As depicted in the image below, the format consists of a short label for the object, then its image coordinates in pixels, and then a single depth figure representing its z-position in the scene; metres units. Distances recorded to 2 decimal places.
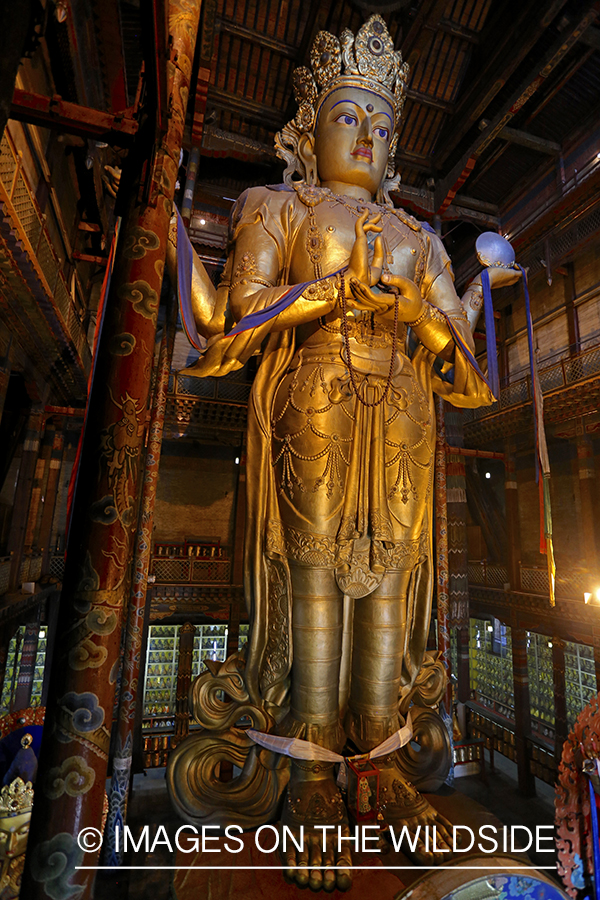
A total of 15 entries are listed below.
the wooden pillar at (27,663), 8.83
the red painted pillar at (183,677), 8.23
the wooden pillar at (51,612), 9.14
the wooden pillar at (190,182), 6.79
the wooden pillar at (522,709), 8.22
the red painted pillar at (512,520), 10.04
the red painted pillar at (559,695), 8.66
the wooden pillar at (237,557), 9.49
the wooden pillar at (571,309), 10.02
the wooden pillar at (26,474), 8.17
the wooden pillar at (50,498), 9.56
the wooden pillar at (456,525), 6.97
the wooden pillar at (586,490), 9.09
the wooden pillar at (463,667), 6.91
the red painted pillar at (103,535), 1.46
